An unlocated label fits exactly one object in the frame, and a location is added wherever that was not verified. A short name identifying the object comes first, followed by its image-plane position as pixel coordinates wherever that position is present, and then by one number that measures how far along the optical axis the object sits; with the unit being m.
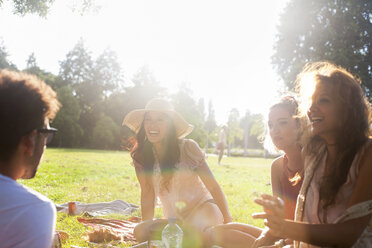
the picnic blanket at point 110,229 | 4.95
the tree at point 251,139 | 84.88
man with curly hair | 1.64
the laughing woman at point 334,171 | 2.14
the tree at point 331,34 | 21.97
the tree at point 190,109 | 45.62
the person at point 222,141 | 21.20
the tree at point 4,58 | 55.19
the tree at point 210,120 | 88.96
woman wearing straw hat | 4.43
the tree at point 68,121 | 40.34
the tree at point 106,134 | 42.22
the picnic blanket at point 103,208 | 6.87
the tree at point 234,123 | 62.62
